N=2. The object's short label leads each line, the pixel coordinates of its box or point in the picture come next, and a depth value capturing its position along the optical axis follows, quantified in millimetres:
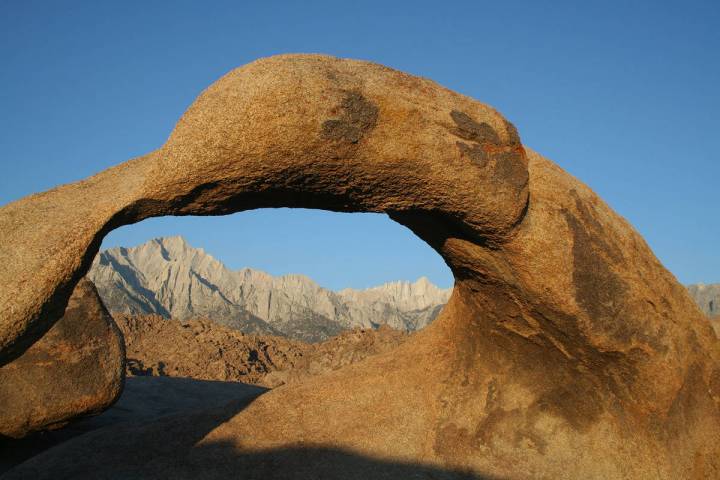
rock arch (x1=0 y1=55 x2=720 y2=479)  3455
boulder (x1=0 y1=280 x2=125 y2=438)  5441
